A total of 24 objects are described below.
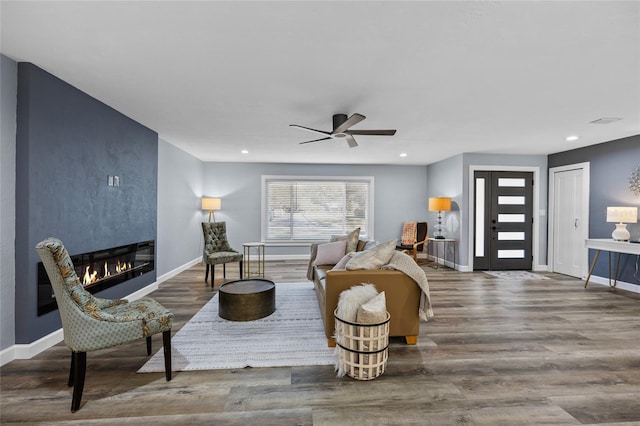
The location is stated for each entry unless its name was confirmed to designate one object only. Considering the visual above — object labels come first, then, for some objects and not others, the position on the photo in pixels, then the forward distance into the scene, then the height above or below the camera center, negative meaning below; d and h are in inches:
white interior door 217.9 -7.2
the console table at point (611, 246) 165.3 -19.7
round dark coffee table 127.3 -40.9
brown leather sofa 104.0 -30.1
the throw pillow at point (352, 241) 165.0 -16.9
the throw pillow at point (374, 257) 109.3 -17.5
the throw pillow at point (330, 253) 162.9 -23.6
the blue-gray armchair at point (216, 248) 193.3 -27.3
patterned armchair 72.2 -29.7
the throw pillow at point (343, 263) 128.0 -23.3
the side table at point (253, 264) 225.8 -49.7
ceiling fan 130.1 +37.0
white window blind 298.4 +4.3
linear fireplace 104.8 -27.6
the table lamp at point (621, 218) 173.5 -2.6
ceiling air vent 149.7 +48.9
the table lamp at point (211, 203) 260.2 +6.2
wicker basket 85.9 -40.9
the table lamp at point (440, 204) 245.4 +6.8
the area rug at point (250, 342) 96.1 -49.6
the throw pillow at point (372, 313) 87.0 -30.5
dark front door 244.8 -5.5
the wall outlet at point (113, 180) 139.0 +13.9
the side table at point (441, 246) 250.0 -33.9
